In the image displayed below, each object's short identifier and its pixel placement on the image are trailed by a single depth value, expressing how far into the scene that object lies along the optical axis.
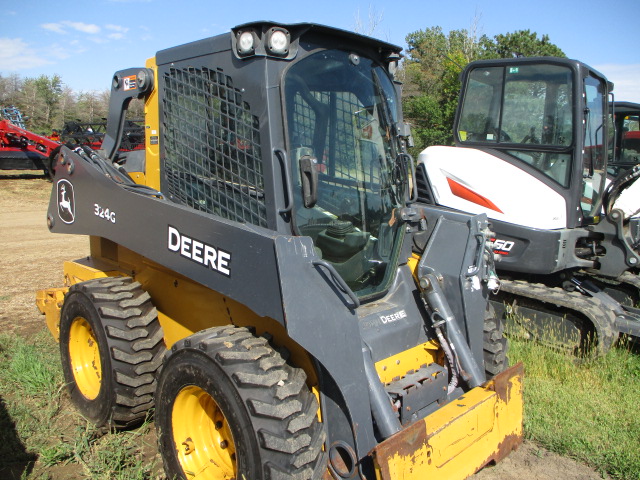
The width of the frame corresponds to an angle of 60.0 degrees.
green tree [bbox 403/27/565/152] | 19.62
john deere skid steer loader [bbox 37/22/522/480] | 2.46
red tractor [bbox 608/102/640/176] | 8.20
